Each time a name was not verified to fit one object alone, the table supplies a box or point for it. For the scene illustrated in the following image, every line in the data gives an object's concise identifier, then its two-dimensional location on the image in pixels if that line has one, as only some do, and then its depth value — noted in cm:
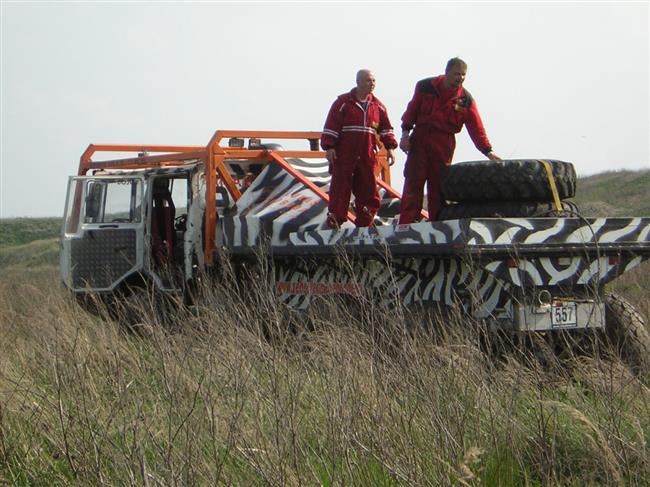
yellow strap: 1631
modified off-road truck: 1498
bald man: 1944
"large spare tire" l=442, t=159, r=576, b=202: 1631
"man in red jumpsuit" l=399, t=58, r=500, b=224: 1855
